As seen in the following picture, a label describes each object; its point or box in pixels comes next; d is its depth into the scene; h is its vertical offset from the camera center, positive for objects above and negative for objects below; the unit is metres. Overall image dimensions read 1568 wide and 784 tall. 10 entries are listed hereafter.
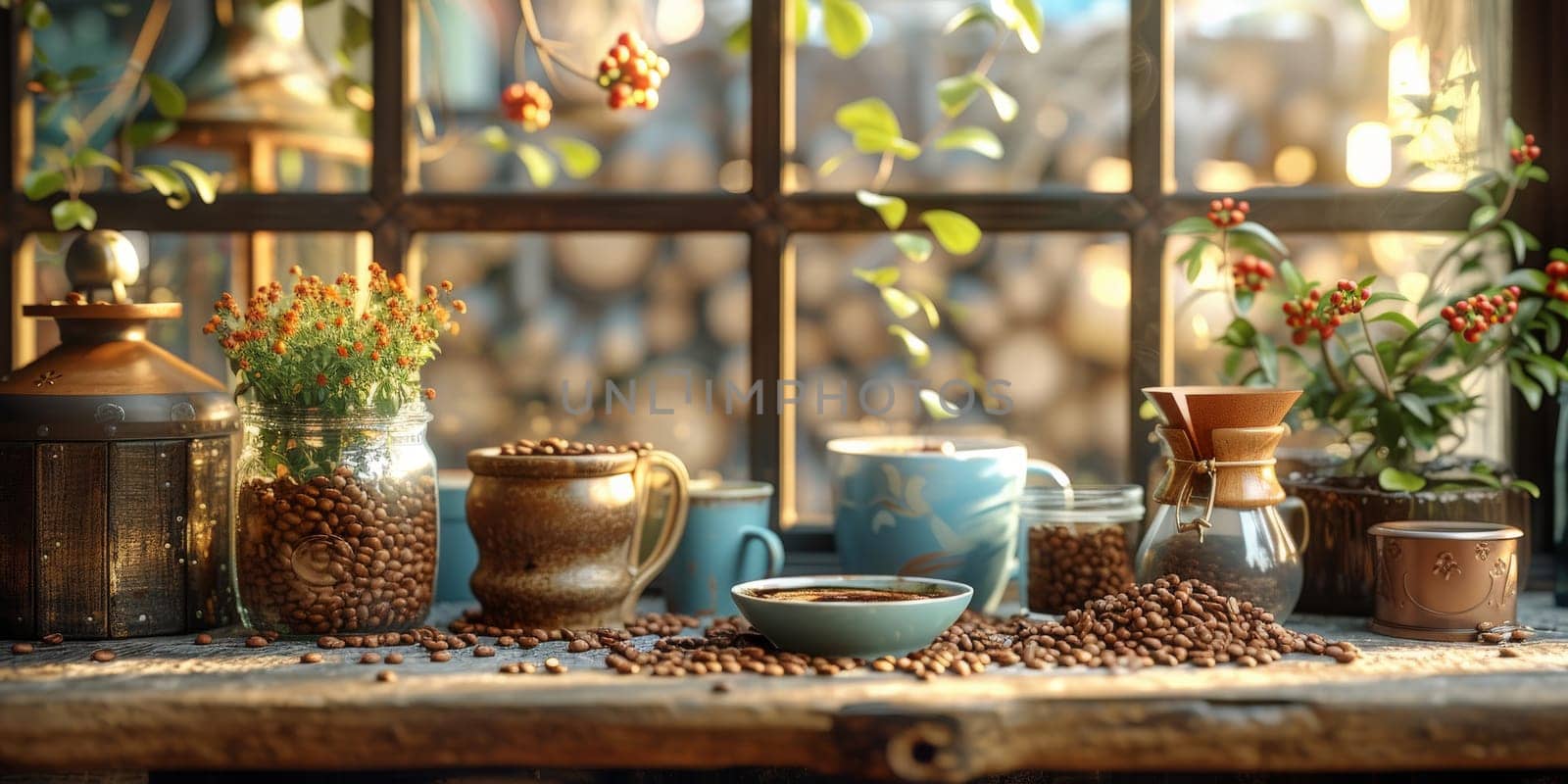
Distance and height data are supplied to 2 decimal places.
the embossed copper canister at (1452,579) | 1.34 -0.19
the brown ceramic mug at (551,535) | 1.39 -0.16
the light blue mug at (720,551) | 1.52 -0.19
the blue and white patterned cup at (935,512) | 1.48 -0.14
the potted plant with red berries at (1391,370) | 1.46 +0.02
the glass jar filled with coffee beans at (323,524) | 1.35 -0.14
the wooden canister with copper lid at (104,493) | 1.35 -0.11
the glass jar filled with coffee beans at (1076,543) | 1.50 -0.17
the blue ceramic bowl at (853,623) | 1.23 -0.22
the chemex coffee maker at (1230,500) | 1.36 -0.12
